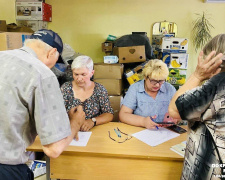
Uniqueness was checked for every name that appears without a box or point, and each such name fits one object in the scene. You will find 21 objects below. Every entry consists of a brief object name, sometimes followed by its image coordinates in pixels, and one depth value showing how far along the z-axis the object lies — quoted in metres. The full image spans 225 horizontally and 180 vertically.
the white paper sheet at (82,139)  1.51
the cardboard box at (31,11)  3.46
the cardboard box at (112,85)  2.81
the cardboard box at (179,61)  3.16
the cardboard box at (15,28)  2.95
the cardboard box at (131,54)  3.03
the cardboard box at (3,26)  2.68
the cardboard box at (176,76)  3.19
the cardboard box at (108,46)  3.55
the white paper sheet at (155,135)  1.57
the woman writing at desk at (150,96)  1.93
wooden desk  1.42
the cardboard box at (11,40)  2.32
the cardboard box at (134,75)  2.99
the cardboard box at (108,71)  2.82
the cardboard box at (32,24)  3.57
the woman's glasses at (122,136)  1.59
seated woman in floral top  2.02
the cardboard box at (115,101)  2.76
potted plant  3.62
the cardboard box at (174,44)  3.19
